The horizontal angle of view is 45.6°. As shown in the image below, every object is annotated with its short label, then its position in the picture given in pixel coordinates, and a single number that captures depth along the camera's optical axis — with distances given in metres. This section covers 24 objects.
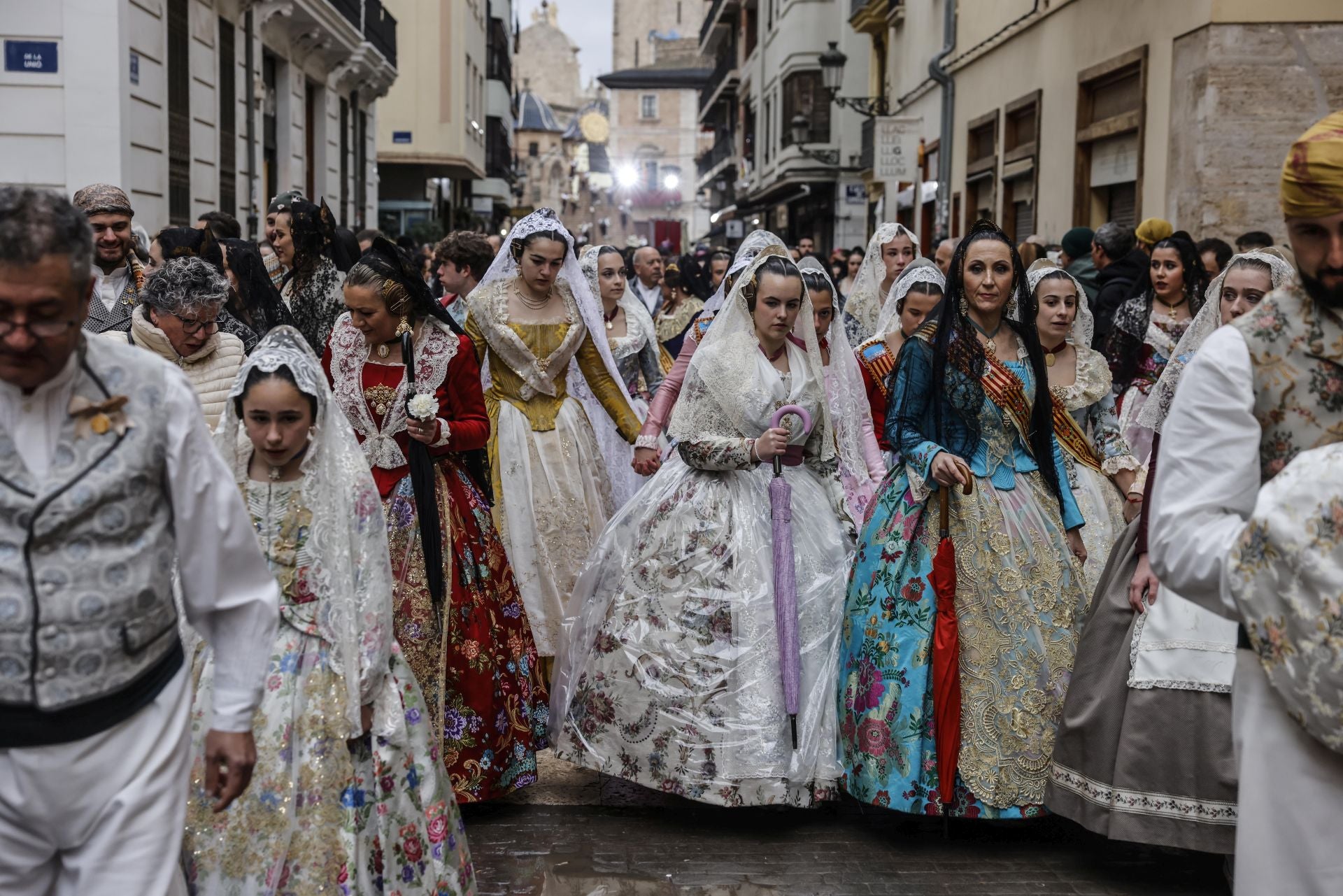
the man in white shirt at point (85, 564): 2.78
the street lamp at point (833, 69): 21.67
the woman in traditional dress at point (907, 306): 7.86
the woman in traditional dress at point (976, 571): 5.39
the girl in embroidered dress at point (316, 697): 3.99
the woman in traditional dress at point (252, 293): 6.68
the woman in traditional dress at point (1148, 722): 4.89
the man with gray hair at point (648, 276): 13.33
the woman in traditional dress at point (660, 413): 6.55
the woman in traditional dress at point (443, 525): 5.62
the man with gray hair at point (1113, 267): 9.17
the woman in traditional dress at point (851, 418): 6.18
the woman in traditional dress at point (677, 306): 12.27
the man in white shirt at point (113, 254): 7.06
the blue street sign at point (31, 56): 13.24
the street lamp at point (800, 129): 22.83
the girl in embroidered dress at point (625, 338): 8.71
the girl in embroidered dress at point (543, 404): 7.22
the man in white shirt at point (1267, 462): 2.76
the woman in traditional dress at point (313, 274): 7.57
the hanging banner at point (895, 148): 20.16
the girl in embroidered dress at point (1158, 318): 7.68
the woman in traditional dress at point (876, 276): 10.11
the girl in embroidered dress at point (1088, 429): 6.37
